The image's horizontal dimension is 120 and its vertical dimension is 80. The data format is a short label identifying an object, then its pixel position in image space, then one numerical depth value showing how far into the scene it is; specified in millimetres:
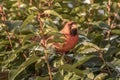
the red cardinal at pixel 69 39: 5898
